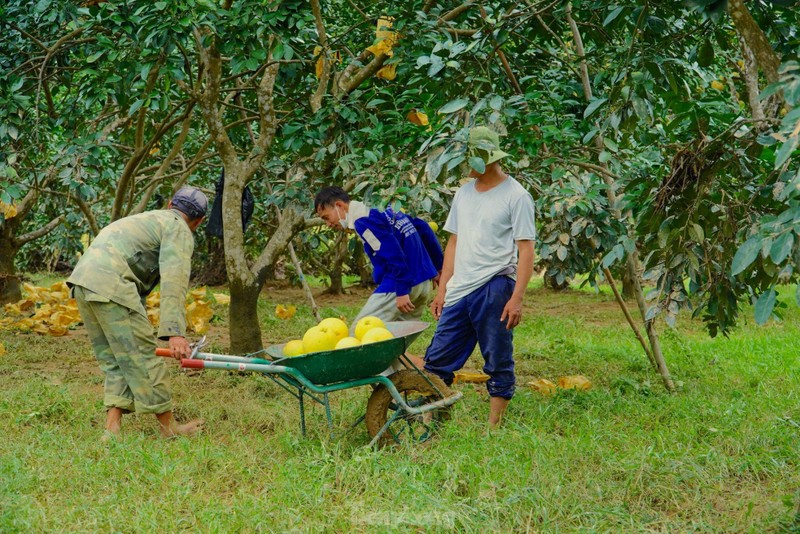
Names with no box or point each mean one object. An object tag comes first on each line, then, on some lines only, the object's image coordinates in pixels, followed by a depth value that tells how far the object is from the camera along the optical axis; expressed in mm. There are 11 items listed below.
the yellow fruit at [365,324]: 4469
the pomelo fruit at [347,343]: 4207
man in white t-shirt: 4410
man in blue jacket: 5230
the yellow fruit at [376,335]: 4242
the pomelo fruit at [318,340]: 4359
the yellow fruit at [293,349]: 4438
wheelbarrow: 4023
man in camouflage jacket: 4582
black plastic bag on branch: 6824
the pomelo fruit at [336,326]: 4434
